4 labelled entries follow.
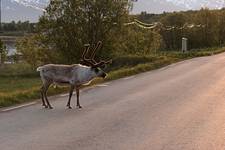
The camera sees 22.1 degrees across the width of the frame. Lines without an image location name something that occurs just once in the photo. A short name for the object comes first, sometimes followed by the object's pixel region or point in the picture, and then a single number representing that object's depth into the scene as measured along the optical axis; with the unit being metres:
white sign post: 45.66
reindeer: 14.54
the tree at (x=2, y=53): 50.00
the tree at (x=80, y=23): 35.75
